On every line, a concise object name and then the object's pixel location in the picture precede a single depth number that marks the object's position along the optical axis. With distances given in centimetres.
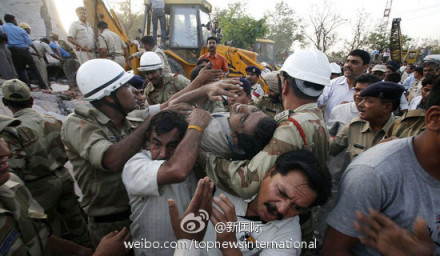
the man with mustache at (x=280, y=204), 128
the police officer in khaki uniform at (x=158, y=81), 401
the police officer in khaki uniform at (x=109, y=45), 717
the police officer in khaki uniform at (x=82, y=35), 731
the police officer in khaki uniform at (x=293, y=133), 139
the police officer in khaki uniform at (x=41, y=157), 236
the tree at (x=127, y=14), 3620
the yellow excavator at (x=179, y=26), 830
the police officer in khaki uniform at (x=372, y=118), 235
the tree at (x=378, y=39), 2616
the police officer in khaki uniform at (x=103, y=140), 165
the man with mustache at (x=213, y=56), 667
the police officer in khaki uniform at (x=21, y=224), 138
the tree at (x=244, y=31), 2116
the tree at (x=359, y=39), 2584
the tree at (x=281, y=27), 4603
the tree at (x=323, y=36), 2559
